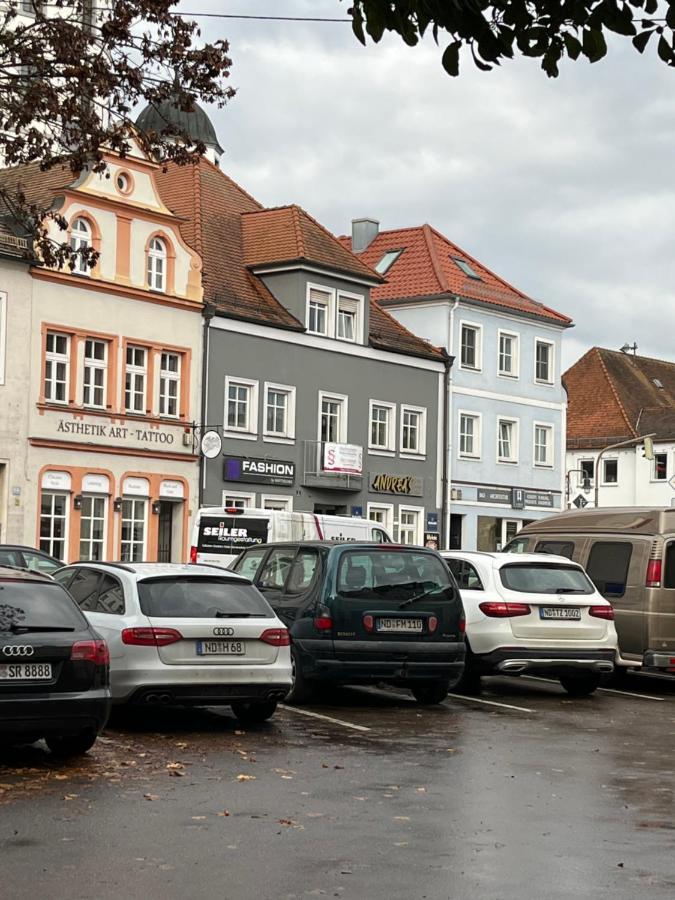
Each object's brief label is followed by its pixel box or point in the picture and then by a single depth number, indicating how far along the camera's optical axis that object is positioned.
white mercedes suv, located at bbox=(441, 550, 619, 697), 17.92
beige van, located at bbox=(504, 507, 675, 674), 19.33
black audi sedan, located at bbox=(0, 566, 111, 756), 11.17
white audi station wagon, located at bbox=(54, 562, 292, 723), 13.60
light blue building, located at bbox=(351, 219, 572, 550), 53.06
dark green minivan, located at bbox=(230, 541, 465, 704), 16.05
